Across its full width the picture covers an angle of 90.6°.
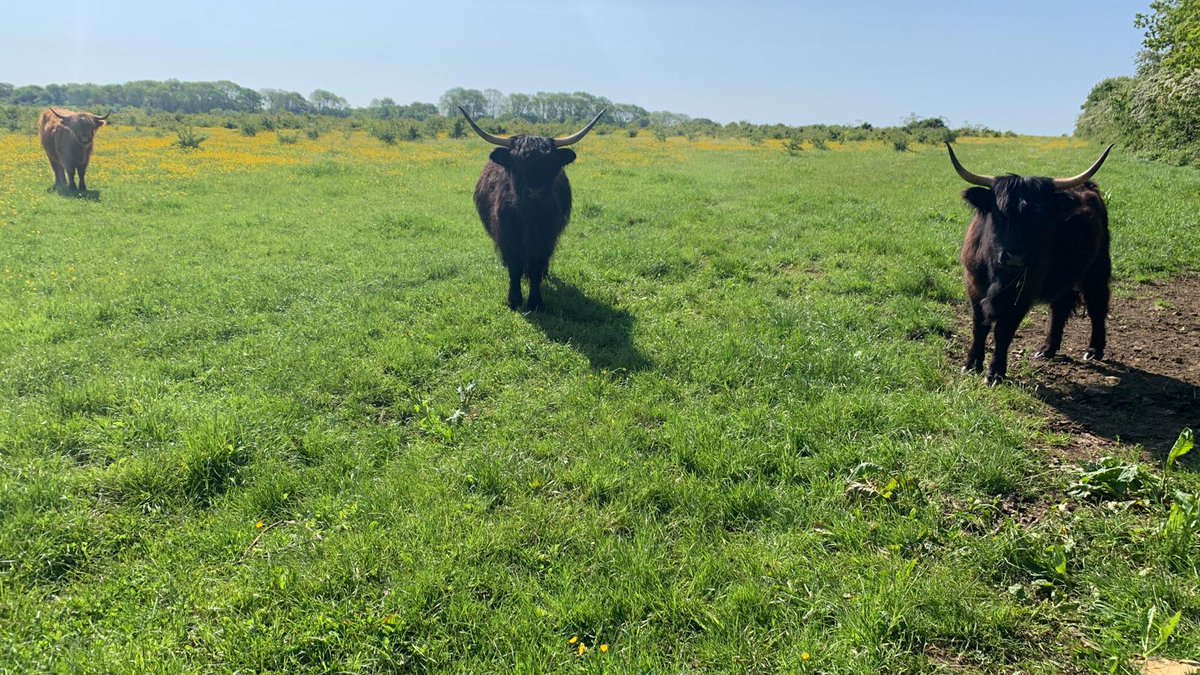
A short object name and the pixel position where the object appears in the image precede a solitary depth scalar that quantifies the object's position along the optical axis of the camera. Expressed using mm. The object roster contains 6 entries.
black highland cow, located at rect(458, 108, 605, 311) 6559
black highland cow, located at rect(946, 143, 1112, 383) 4371
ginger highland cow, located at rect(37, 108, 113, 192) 13812
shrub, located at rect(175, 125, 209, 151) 24519
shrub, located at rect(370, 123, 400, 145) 32781
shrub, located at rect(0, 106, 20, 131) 33062
